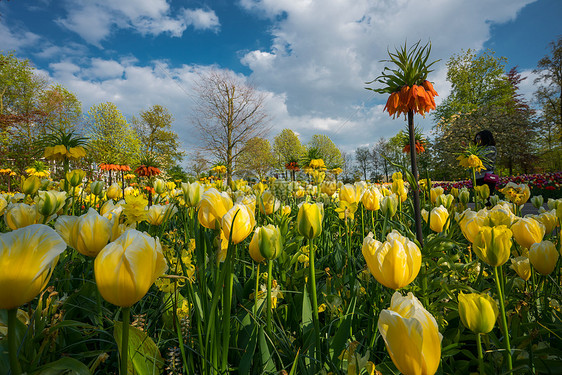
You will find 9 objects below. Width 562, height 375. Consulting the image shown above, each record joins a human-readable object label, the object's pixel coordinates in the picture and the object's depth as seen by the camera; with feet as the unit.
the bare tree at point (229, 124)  68.85
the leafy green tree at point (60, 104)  71.97
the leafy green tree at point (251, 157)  69.31
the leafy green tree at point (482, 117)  74.54
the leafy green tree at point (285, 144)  130.72
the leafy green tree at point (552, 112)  74.38
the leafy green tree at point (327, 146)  145.96
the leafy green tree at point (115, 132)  80.68
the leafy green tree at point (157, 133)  104.47
